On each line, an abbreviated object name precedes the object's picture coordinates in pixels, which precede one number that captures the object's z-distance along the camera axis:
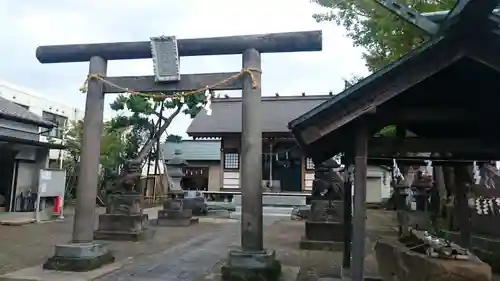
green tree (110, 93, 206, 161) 20.11
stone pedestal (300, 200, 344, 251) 11.36
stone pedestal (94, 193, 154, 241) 12.49
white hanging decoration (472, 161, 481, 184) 6.82
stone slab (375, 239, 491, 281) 4.04
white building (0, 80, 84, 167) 23.67
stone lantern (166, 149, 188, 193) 21.88
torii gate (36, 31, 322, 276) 7.51
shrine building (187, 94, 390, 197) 27.25
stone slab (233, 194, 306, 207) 24.96
